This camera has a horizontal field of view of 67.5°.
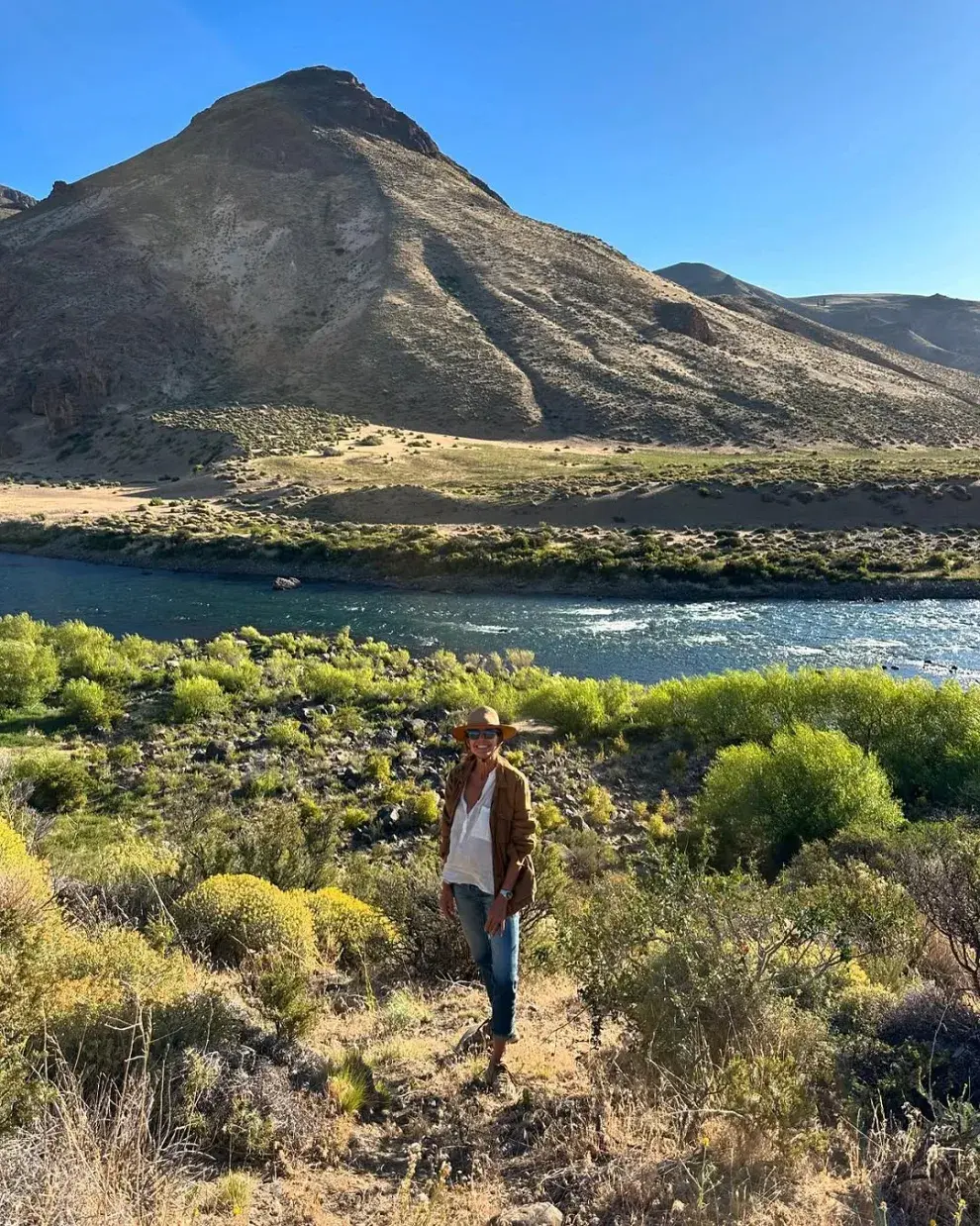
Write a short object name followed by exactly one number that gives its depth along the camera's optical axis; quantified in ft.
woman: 13.53
